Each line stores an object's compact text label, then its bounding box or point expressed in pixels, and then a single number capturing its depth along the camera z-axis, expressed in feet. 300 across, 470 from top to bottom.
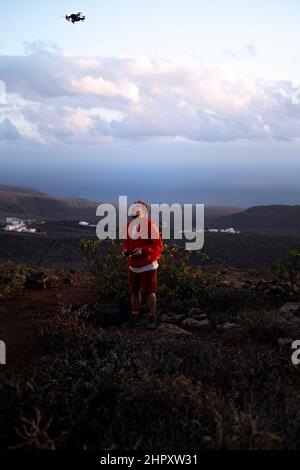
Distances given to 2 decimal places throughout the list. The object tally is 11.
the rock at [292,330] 18.90
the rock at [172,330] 20.15
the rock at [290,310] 21.63
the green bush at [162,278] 25.74
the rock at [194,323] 21.71
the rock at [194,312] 23.26
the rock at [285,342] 18.03
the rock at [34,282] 30.96
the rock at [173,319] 22.63
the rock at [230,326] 20.85
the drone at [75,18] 19.90
